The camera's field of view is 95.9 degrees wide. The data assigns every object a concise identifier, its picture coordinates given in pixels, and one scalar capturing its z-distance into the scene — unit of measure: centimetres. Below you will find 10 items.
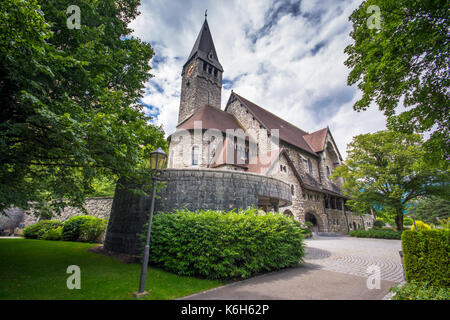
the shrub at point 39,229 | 1563
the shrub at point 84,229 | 1378
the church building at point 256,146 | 2061
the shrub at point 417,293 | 402
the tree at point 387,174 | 1908
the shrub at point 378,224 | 3374
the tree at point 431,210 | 4209
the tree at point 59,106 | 436
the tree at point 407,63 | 603
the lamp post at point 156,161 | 545
